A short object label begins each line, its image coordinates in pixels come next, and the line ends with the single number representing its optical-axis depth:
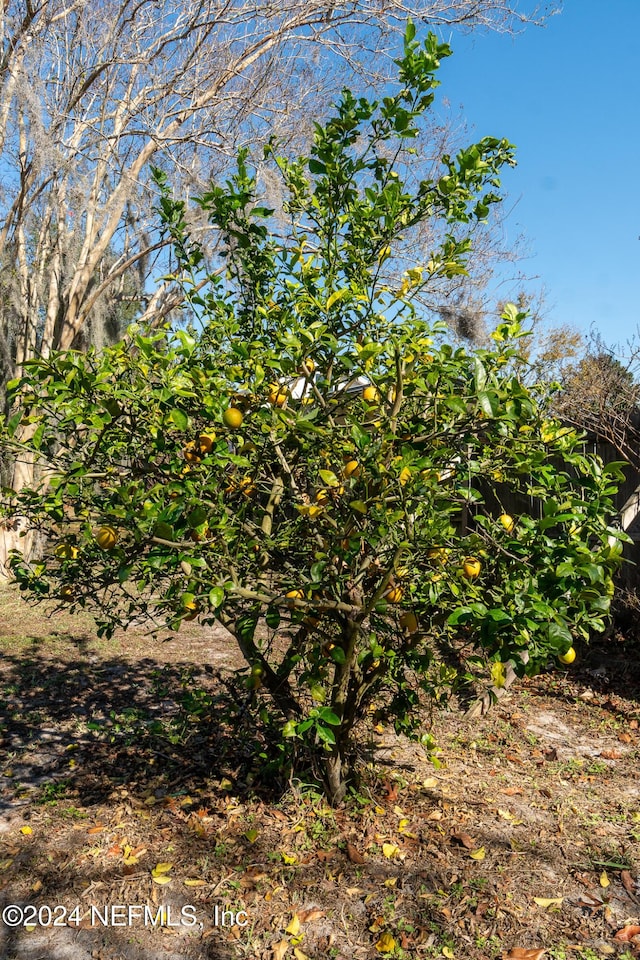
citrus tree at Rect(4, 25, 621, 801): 2.07
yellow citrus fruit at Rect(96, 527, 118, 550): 2.11
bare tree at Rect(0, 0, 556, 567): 8.25
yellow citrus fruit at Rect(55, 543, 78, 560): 2.48
